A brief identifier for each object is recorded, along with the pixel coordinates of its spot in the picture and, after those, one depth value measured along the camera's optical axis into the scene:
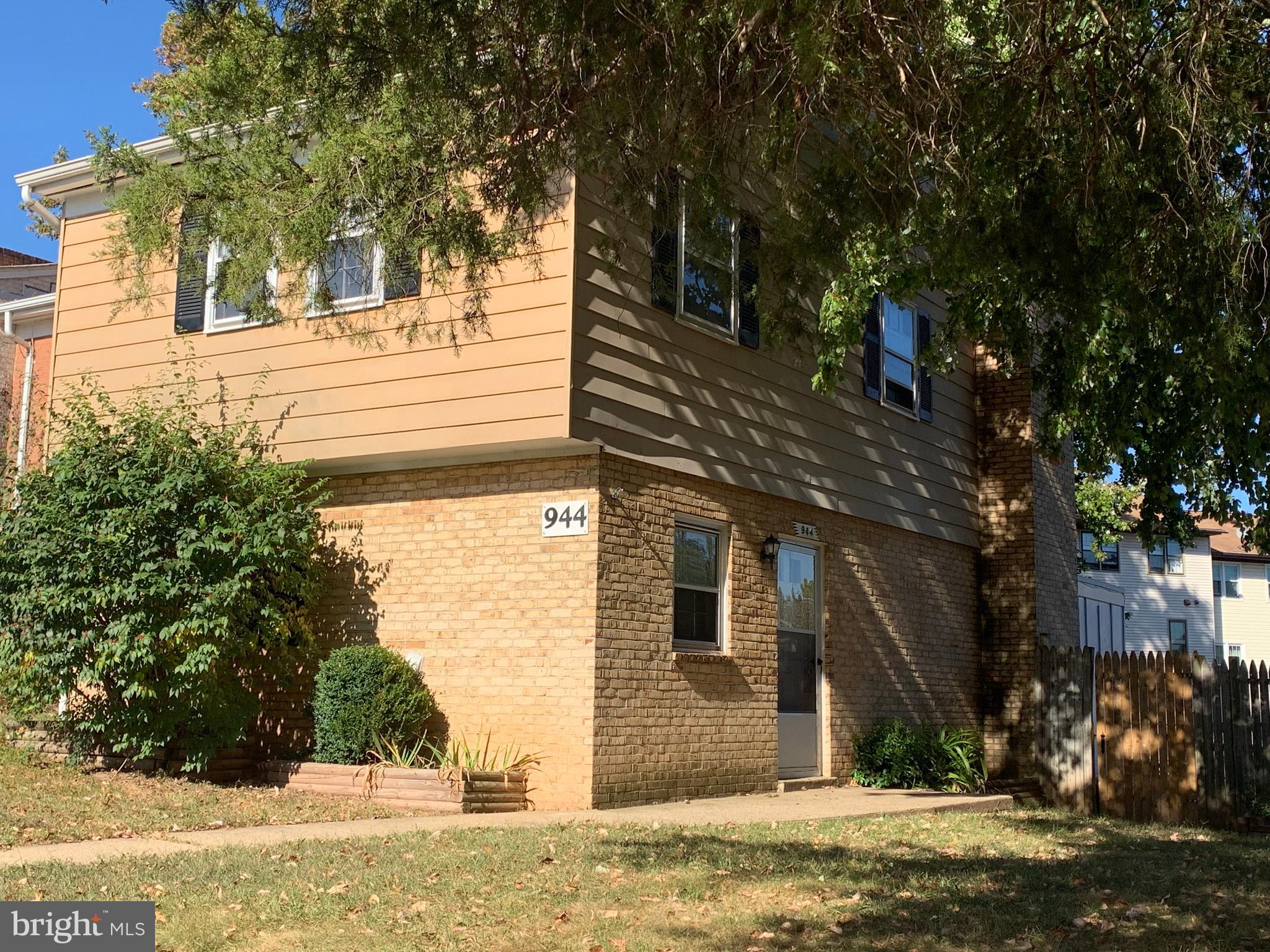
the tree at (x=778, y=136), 7.14
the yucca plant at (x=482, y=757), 11.01
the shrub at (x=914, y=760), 14.23
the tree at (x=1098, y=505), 28.64
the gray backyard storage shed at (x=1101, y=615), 23.72
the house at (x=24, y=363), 17.27
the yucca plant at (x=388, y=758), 10.64
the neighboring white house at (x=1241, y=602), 48.69
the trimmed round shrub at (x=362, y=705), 11.07
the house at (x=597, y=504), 11.03
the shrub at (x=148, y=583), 11.02
